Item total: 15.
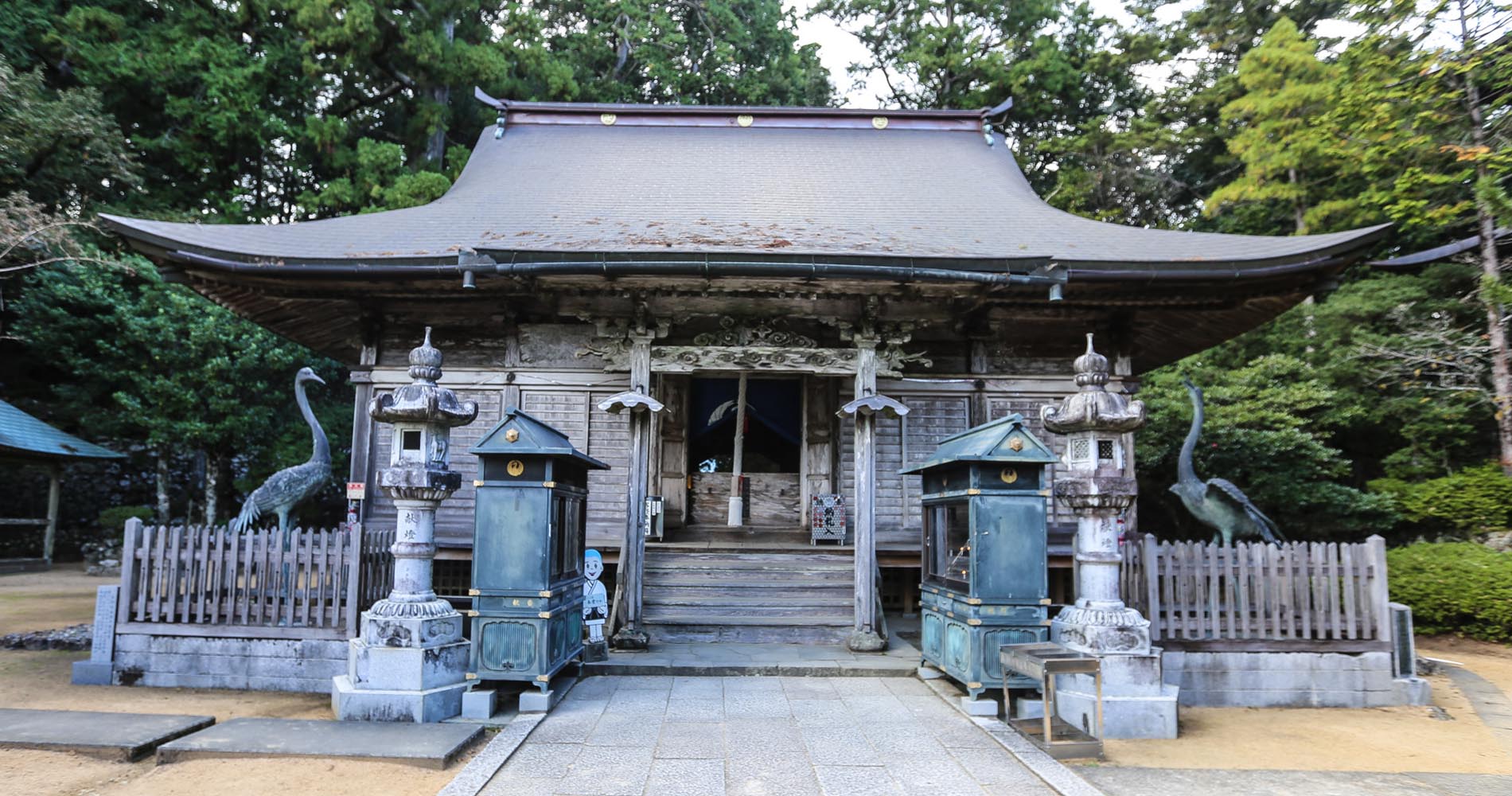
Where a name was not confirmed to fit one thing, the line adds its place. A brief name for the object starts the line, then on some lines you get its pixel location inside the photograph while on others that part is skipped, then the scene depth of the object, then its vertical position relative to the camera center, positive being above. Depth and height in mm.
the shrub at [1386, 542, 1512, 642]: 8352 -1068
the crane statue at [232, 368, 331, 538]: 7590 -30
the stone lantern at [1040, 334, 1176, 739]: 5094 -589
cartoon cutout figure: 7095 -1106
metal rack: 4617 -1146
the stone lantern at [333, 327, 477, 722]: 5094 -839
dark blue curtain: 11703 +1286
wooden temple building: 7441 +1983
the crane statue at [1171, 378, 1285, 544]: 7883 -117
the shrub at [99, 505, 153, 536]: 14820 -626
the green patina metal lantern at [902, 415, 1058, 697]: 5492 -468
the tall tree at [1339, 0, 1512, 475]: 10211 +5376
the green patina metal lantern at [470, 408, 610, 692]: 5430 -492
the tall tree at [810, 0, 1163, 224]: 21703 +12382
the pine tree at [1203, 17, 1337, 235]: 14164 +7119
